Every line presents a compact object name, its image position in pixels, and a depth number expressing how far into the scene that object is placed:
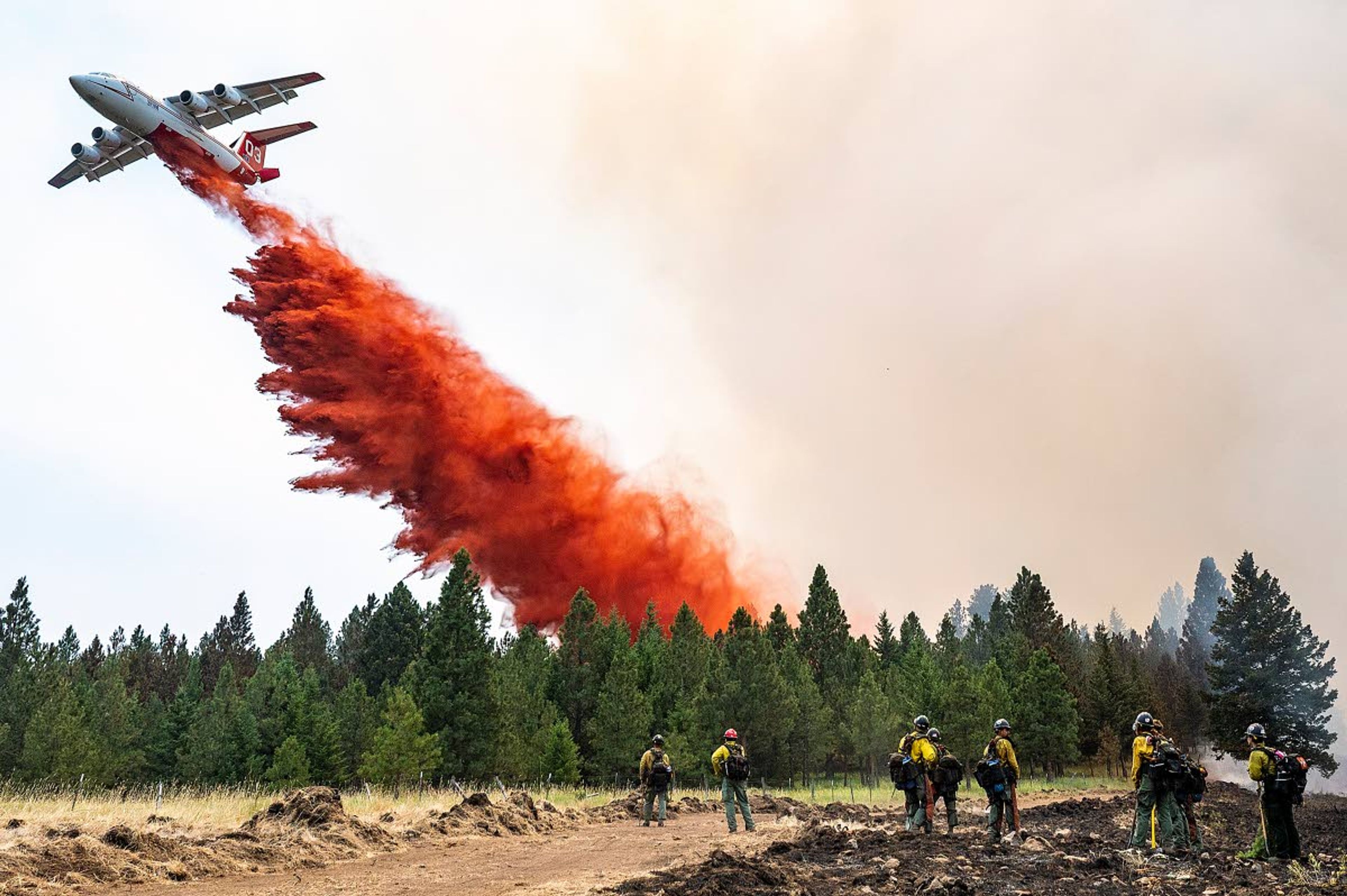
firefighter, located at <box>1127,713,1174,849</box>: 14.83
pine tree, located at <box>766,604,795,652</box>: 69.31
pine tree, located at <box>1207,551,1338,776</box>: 52.19
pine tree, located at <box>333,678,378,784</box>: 53.00
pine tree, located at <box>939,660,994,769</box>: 50.78
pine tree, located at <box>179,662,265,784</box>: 53.84
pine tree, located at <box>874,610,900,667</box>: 81.00
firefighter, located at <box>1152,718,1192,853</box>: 14.78
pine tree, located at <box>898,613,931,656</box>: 79.12
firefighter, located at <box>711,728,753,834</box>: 20.09
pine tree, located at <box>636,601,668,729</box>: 53.72
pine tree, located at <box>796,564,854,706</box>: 70.44
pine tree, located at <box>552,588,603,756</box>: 54.75
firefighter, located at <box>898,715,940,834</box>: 18.03
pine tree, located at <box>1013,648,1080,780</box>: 54.78
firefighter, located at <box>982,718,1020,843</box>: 16.89
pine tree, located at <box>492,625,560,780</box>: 44.09
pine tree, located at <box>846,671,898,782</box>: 53.94
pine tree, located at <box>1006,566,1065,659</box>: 69.25
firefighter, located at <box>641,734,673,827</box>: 23.47
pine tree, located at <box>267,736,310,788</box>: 49.88
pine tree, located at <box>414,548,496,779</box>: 43.12
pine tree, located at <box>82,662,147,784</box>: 54.69
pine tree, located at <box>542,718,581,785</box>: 46.22
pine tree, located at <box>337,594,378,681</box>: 87.31
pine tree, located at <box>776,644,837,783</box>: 53.66
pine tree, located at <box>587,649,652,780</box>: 48.12
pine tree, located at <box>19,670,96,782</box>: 49.59
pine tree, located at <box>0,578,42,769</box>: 55.41
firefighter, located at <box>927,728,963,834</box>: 18.58
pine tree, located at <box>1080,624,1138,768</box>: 60.41
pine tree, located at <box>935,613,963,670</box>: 71.31
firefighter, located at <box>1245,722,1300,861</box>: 14.05
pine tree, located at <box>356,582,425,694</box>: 70.81
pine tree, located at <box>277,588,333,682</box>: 95.06
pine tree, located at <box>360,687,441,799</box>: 40.88
